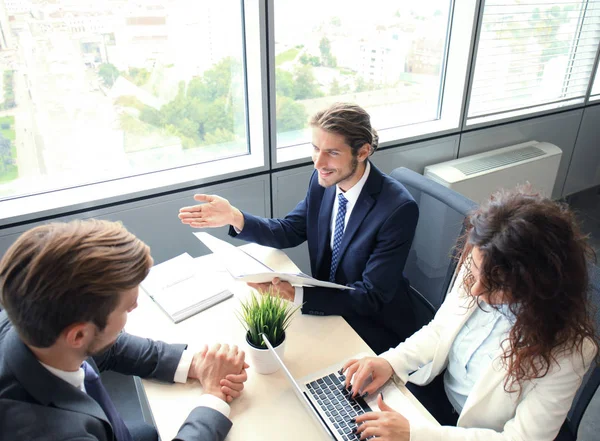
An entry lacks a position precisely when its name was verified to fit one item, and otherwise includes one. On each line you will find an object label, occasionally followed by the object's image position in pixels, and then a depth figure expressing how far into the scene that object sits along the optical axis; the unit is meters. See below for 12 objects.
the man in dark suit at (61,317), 0.80
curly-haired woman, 1.00
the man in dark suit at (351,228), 1.55
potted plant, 1.18
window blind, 3.06
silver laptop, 1.06
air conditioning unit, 2.93
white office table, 1.08
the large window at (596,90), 3.84
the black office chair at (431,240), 1.62
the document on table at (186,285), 1.46
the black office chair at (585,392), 1.12
